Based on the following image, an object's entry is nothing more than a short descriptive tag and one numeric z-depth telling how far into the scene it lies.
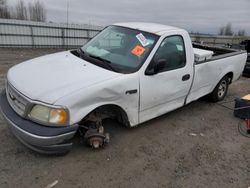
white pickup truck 2.58
